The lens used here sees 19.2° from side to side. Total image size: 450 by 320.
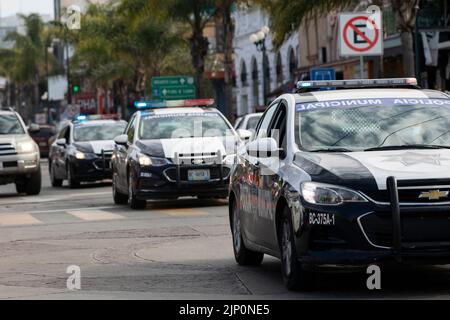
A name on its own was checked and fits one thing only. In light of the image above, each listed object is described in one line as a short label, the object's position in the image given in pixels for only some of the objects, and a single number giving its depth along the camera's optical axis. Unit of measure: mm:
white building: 62906
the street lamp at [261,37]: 51059
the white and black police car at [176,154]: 21547
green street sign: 56625
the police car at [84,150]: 31409
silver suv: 27656
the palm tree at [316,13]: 29578
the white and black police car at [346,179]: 9867
